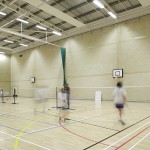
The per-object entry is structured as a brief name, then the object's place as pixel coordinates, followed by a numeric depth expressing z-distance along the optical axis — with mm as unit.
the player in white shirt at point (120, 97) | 6969
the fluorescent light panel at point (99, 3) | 13277
